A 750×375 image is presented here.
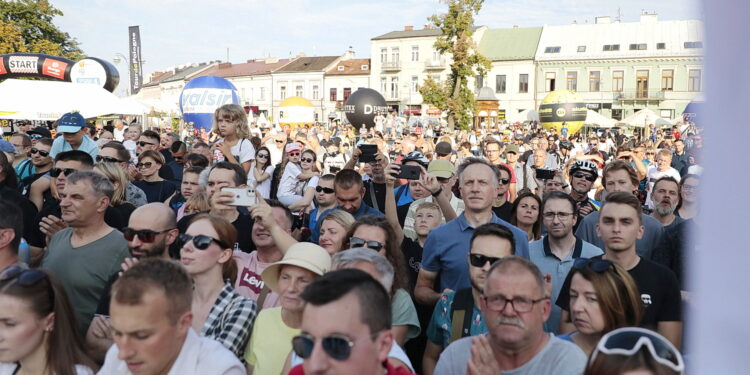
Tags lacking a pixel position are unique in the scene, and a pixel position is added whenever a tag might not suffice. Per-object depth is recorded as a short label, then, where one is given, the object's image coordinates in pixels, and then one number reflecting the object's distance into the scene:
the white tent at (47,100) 13.01
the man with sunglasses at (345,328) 1.78
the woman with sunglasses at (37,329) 2.37
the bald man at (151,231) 3.42
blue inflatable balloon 19.39
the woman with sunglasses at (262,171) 6.83
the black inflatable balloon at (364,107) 24.80
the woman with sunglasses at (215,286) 2.77
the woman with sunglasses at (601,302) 2.66
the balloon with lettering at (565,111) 27.89
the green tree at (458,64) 34.62
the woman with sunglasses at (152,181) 5.89
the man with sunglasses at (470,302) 3.03
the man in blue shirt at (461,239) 3.73
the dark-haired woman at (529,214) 4.92
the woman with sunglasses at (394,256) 3.12
